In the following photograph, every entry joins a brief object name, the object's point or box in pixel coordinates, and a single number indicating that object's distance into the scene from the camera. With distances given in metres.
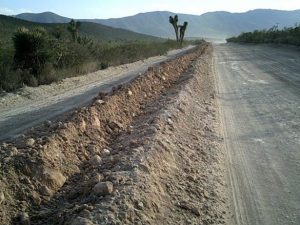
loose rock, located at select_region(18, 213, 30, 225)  3.72
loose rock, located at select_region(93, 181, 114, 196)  4.03
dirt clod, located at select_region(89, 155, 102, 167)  5.16
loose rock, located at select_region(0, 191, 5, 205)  3.83
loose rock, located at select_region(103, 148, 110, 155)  5.65
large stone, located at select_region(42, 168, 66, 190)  4.49
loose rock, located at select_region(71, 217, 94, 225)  3.42
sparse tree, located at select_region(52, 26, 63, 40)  23.35
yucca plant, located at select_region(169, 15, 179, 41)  60.34
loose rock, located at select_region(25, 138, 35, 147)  5.05
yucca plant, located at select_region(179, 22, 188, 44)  63.05
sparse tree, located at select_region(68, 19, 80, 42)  29.04
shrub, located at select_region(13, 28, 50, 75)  13.33
